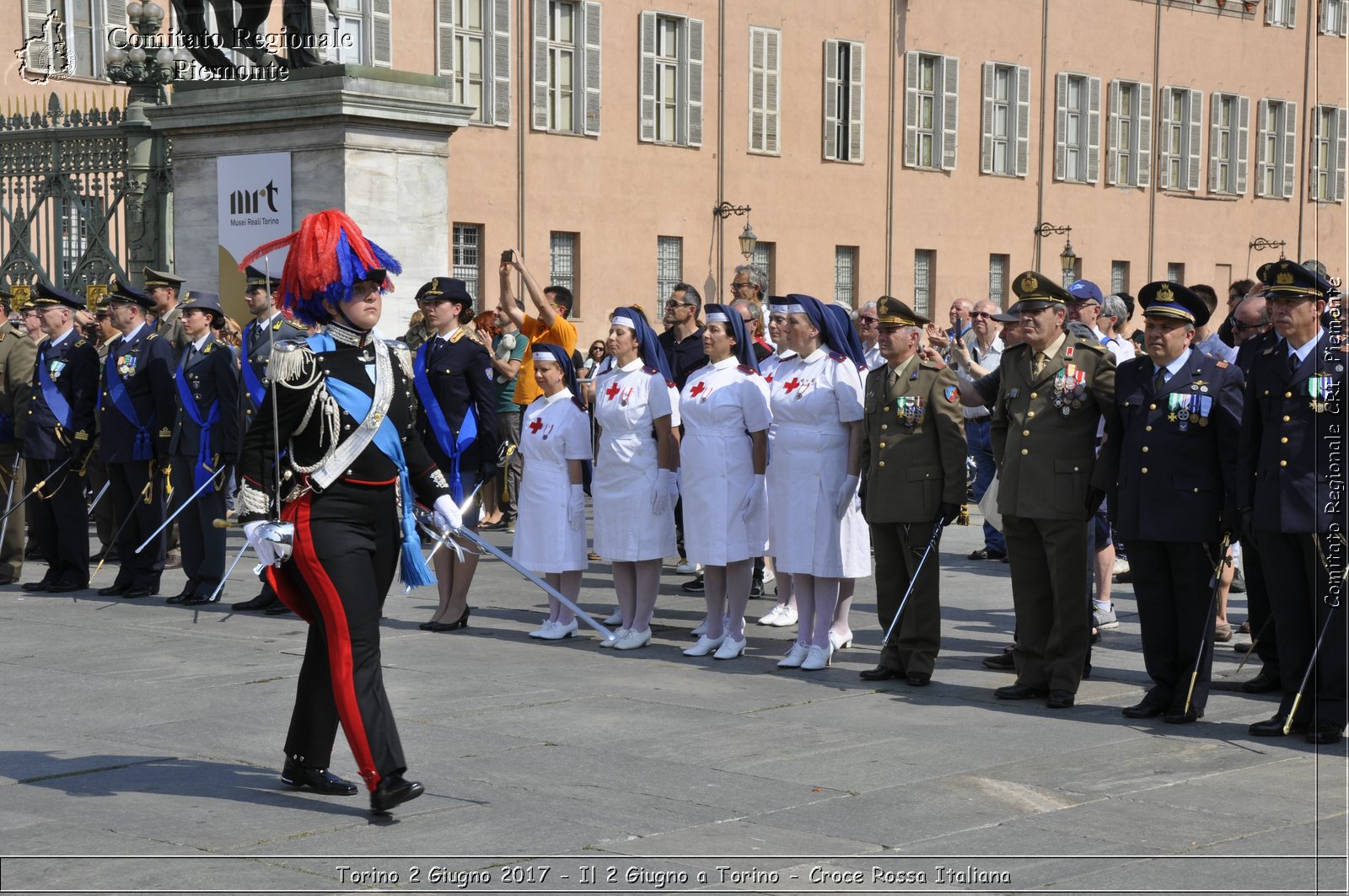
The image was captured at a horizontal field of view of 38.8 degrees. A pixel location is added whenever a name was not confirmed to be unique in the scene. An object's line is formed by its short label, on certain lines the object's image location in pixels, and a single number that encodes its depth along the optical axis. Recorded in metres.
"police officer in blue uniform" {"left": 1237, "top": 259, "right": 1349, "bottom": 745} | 8.14
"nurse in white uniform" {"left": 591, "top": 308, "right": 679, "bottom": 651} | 10.60
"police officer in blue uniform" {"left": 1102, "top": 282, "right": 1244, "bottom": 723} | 8.54
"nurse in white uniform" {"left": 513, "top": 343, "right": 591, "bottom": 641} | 10.92
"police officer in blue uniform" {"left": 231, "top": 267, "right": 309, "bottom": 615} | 11.61
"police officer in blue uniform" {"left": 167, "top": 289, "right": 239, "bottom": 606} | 12.27
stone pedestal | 15.30
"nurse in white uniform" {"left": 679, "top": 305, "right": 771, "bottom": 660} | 10.27
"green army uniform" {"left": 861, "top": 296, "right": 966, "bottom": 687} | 9.41
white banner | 15.67
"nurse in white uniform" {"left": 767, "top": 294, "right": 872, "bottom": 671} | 9.90
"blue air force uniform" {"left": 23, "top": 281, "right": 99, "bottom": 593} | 13.07
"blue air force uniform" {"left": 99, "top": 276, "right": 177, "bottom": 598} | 12.62
